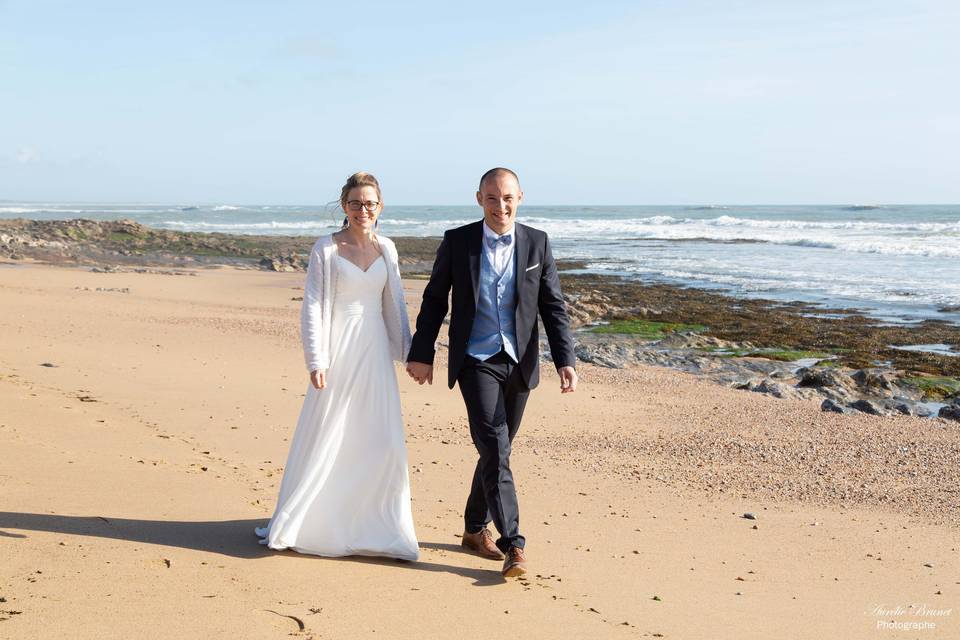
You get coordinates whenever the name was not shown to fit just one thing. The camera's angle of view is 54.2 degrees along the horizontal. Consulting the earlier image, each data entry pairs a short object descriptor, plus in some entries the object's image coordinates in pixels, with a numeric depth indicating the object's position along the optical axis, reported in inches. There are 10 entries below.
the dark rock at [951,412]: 400.5
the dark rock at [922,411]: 412.5
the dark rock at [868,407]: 402.9
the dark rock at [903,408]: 411.9
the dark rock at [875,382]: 466.9
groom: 171.8
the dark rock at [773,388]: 442.6
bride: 172.2
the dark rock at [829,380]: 461.4
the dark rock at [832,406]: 393.1
